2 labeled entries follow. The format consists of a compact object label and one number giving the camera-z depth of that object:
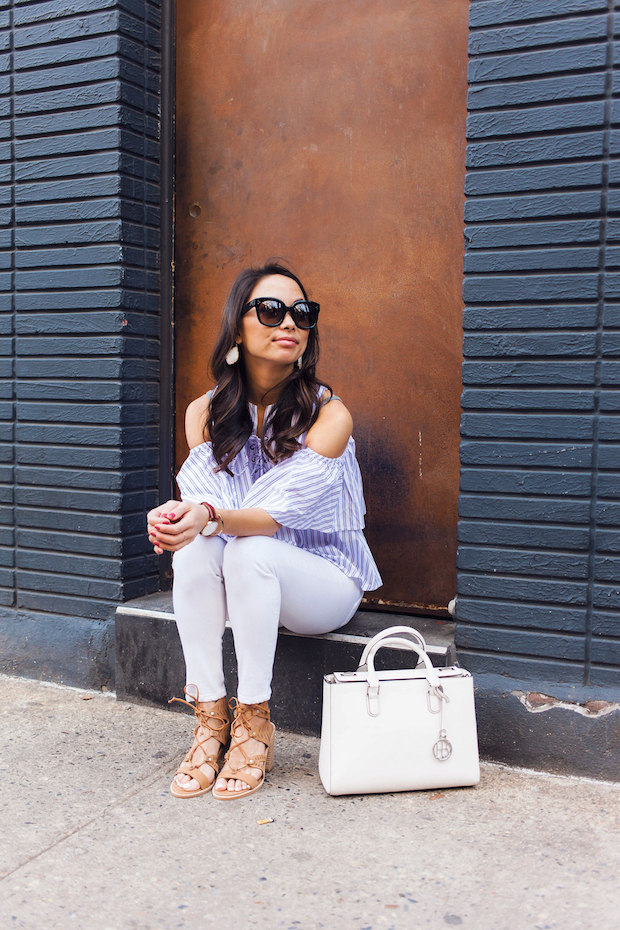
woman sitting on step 2.61
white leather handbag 2.45
